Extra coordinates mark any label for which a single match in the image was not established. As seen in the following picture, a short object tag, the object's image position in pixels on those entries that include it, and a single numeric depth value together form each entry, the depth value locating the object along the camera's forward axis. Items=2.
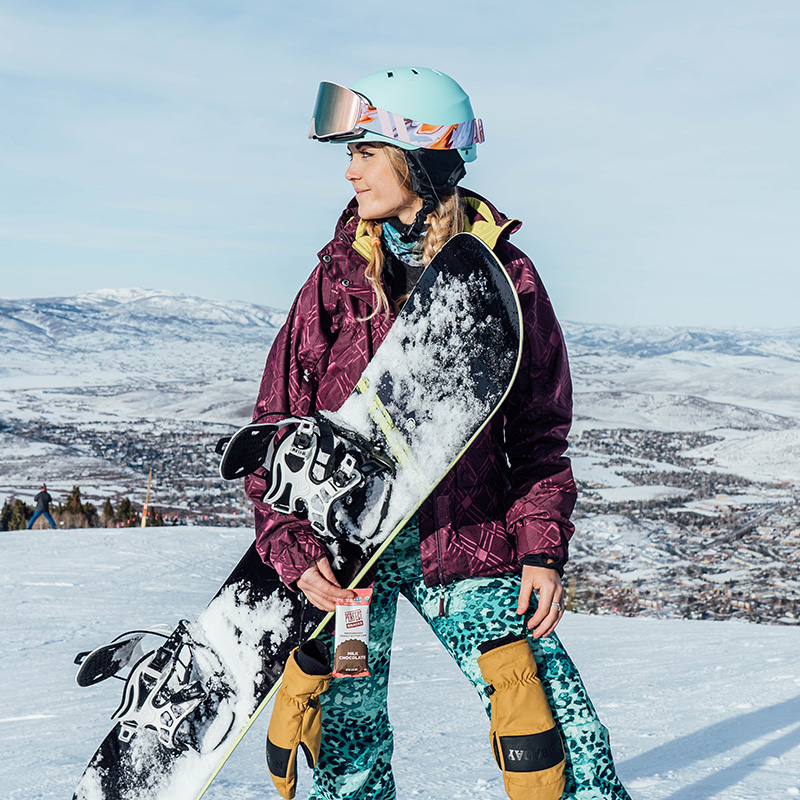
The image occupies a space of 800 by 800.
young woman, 1.37
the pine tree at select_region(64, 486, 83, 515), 26.43
